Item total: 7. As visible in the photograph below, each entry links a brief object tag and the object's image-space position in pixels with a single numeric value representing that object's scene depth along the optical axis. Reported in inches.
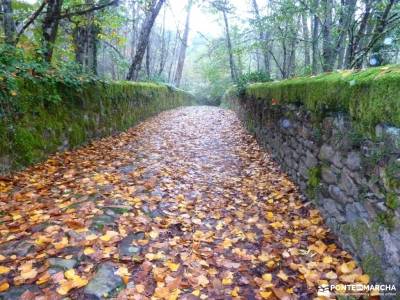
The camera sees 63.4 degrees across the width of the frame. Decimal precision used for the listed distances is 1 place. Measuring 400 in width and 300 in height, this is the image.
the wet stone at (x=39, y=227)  125.9
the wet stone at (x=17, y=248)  111.8
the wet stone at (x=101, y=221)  130.6
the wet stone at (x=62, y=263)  106.0
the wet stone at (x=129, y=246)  118.0
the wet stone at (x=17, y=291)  92.8
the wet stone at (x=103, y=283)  96.5
